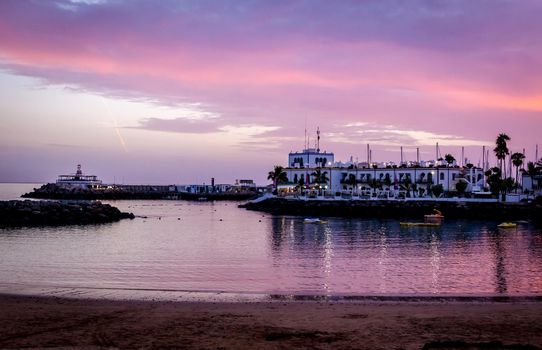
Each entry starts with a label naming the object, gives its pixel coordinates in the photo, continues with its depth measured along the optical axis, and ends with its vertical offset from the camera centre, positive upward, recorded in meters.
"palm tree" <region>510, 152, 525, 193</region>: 120.94 +6.67
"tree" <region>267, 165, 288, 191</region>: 138.00 +3.84
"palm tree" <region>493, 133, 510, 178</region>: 109.38 +8.31
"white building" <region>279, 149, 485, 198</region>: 117.44 +2.91
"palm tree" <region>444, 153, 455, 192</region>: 120.44 +6.51
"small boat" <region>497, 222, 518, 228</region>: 69.06 -4.35
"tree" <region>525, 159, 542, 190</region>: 114.25 +3.50
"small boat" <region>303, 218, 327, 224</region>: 78.62 -4.22
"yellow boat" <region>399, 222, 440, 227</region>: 72.44 -4.36
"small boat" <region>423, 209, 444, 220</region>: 87.00 -4.07
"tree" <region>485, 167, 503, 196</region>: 106.14 +1.86
